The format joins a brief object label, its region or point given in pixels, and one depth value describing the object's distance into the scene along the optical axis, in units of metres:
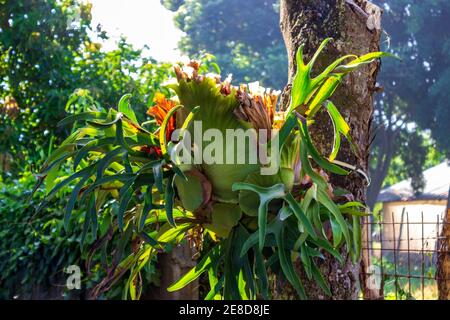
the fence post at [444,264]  3.59
